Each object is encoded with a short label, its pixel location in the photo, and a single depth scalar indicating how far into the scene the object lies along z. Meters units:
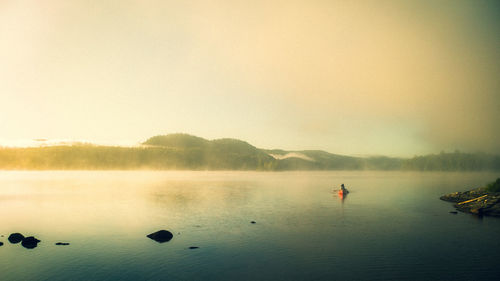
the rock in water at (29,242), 30.77
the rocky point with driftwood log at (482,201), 49.75
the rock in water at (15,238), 31.81
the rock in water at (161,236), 33.72
